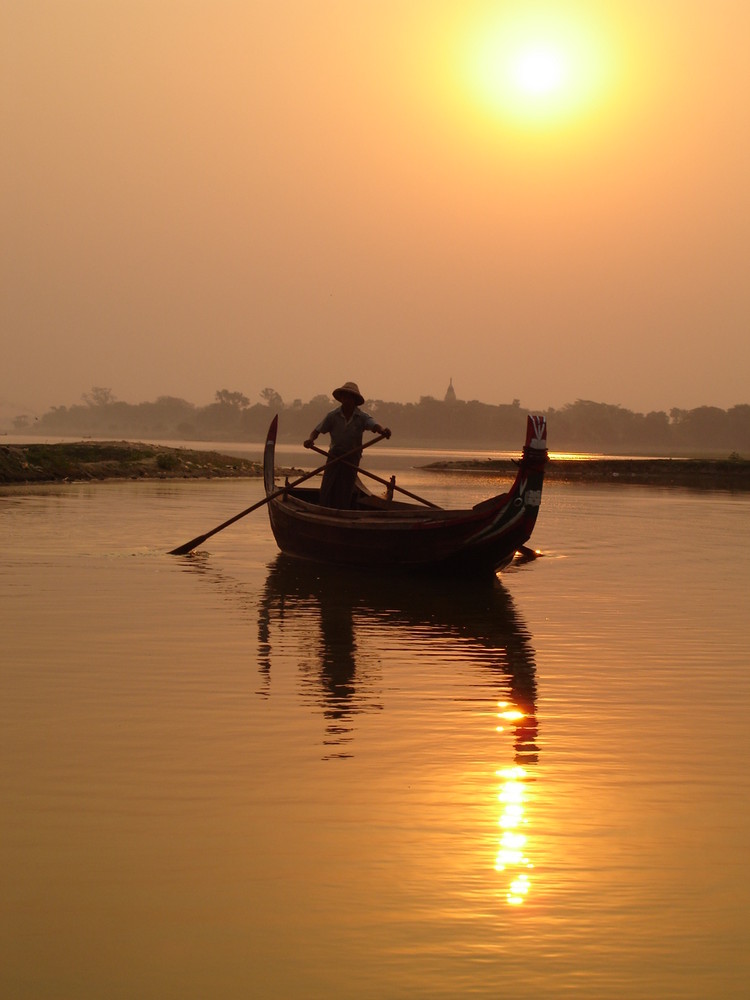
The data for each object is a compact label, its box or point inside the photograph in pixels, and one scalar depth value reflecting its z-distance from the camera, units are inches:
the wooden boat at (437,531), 581.6
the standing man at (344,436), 677.9
